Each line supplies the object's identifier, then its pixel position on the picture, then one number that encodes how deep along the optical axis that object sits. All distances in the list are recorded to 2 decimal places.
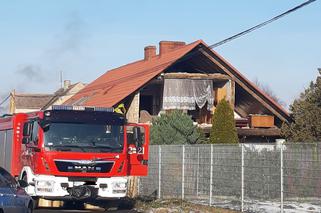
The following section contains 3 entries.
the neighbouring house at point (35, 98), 74.75
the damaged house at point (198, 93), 38.84
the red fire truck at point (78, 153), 19.53
